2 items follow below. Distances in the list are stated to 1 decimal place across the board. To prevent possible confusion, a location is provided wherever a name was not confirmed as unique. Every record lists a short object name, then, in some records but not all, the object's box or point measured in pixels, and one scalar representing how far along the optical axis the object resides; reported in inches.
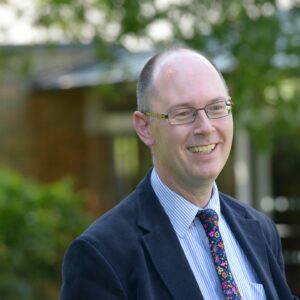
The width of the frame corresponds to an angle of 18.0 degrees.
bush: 346.3
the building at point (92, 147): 500.7
